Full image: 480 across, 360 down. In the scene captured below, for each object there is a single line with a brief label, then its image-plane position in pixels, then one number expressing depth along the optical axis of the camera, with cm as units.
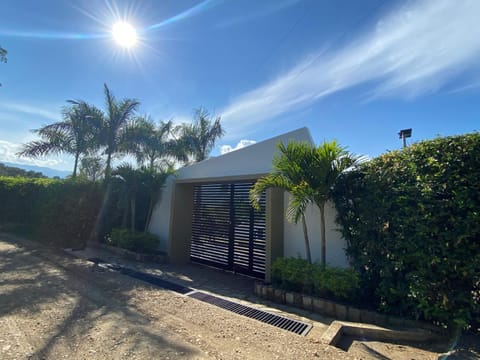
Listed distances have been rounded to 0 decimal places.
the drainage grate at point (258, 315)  326
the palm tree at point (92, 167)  1012
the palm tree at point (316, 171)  412
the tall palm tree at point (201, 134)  1662
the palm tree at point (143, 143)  1024
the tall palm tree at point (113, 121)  1001
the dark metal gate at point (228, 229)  629
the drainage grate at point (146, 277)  496
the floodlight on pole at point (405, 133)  857
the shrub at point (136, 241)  779
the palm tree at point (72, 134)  1002
